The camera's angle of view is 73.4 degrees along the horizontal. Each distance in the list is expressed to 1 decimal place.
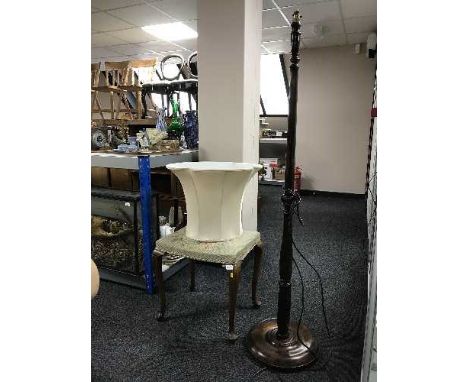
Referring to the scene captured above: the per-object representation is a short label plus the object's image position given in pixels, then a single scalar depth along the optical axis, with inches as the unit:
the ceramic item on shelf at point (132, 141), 96.5
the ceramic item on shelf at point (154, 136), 93.4
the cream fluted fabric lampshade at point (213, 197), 58.9
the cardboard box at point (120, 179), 102.3
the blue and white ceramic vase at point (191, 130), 109.7
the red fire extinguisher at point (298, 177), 224.8
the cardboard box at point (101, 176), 105.5
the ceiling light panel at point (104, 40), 195.4
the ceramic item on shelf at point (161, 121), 102.9
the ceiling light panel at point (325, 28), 167.6
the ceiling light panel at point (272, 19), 150.9
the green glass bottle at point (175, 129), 110.7
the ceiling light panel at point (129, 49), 217.8
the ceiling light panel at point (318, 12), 142.6
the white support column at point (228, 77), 93.3
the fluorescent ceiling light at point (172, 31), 176.5
